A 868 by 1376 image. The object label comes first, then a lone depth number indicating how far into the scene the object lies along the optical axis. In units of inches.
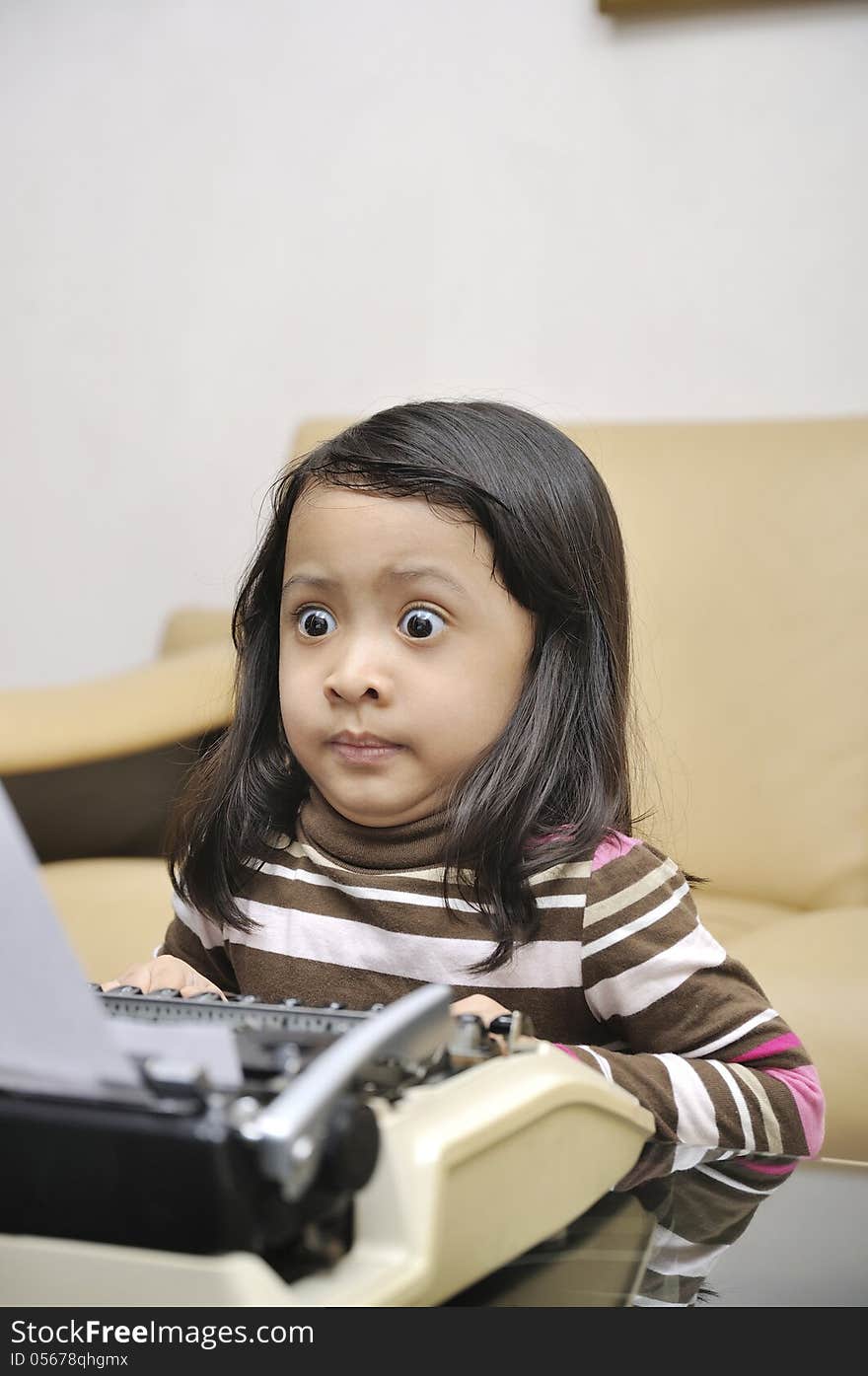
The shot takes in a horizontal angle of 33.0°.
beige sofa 62.2
